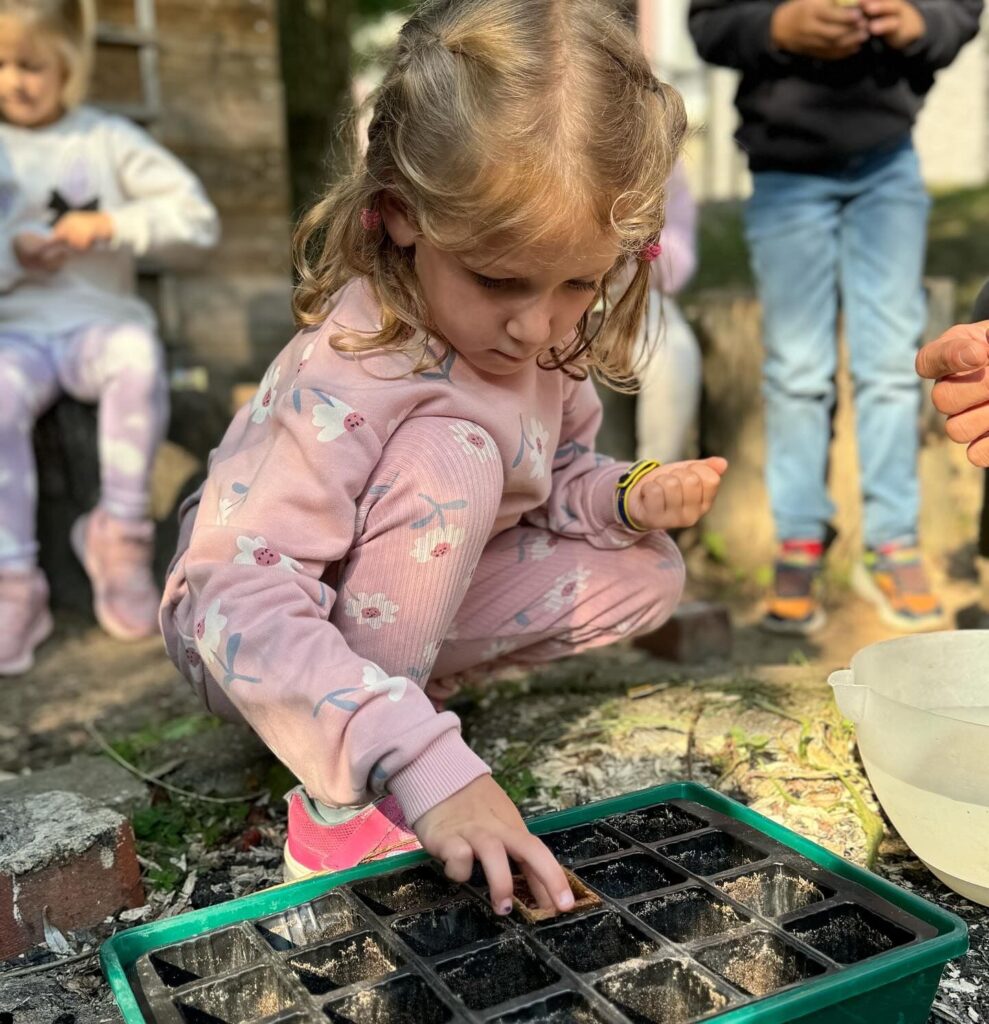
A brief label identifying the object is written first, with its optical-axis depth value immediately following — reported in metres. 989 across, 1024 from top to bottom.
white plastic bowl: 1.28
